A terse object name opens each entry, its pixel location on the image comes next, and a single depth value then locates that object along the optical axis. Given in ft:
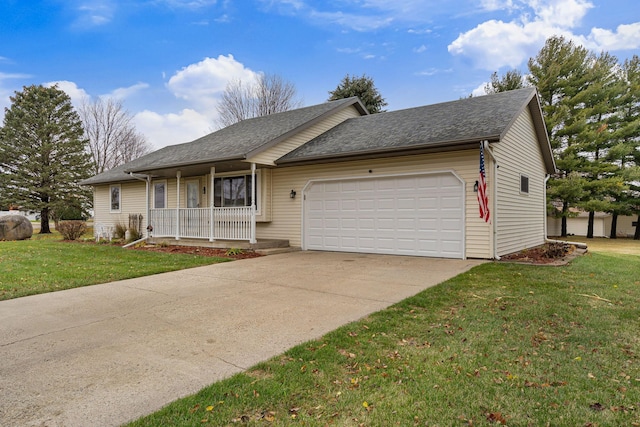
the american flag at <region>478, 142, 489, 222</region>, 27.96
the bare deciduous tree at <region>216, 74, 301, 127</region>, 94.17
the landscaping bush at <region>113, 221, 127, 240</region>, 51.11
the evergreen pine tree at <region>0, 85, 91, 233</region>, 74.23
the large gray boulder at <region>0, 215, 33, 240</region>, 53.72
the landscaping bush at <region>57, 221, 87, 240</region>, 51.55
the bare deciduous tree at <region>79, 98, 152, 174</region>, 99.45
